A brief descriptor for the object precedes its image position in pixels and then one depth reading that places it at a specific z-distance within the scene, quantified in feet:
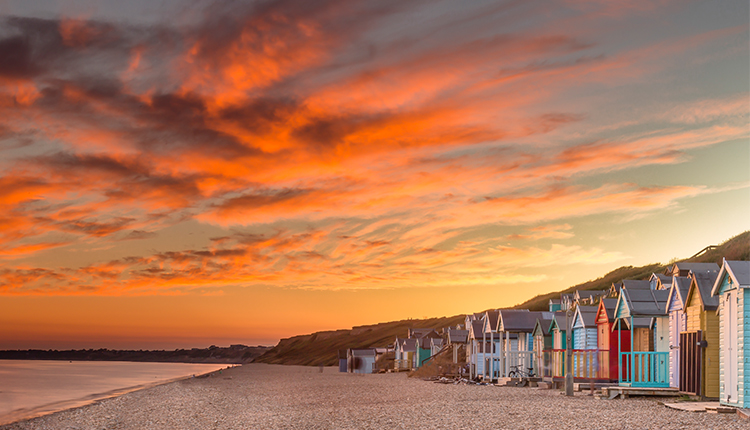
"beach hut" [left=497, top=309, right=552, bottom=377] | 167.73
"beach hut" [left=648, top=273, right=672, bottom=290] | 137.49
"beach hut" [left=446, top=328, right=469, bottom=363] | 219.61
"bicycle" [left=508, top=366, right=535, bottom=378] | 159.84
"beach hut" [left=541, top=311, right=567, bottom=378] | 147.23
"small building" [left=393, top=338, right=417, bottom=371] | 304.91
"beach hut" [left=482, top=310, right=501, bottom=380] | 179.63
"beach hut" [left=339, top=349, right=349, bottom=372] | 359.21
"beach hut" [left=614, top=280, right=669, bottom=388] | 108.99
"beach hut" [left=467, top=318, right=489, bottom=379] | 188.14
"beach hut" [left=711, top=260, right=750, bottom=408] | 76.38
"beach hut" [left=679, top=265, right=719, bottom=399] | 87.45
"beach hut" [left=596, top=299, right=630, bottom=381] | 126.93
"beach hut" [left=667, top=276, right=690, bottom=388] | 99.30
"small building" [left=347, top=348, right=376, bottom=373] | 322.96
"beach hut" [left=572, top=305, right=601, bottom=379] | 131.03
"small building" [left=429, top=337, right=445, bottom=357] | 274.98
